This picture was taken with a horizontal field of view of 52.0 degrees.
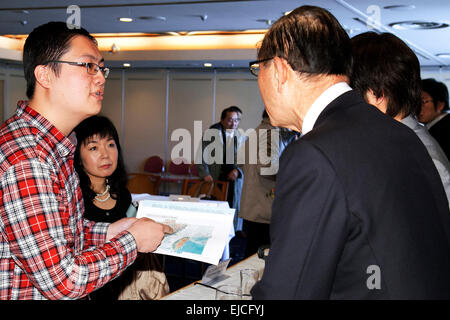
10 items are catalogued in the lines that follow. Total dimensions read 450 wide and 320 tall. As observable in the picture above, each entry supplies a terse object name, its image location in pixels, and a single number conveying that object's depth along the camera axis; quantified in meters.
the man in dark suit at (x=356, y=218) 0.89
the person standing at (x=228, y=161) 6.46
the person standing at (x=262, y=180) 3.95
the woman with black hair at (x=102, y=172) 2.80
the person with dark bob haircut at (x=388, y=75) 1.76
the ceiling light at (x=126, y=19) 7.31
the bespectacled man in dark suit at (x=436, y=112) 4.59
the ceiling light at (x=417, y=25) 6.39
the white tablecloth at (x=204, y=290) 1.90
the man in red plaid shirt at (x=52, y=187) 1.29
